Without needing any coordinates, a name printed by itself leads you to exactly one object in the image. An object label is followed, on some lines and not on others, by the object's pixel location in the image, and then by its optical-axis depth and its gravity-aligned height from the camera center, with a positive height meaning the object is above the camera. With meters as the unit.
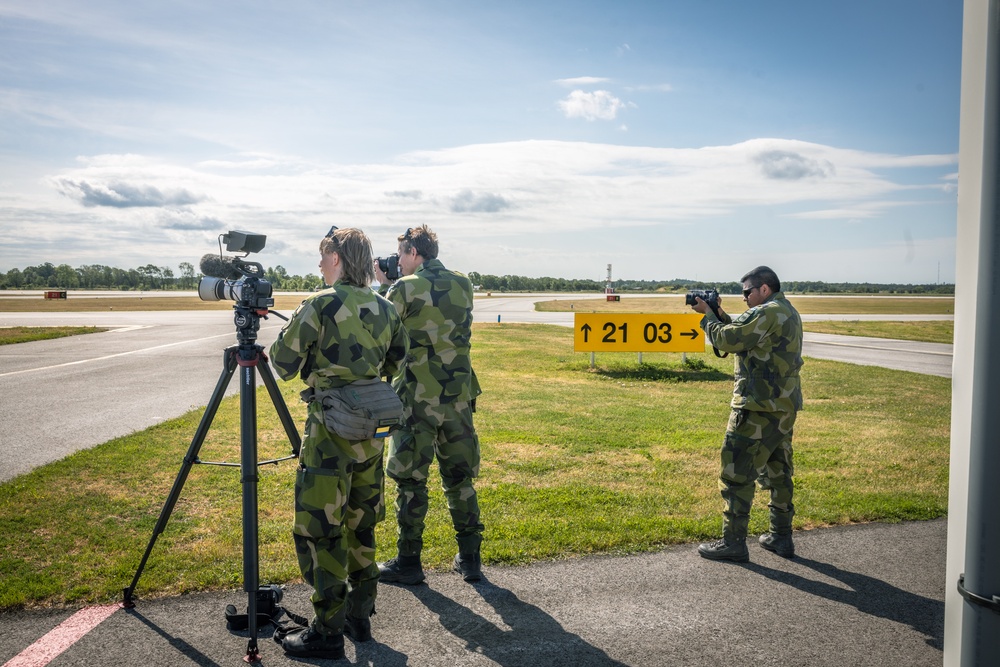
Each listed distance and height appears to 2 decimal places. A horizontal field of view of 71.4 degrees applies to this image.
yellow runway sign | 15.78 -0.74
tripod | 3.89 -0.71
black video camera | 3.93 +0.12
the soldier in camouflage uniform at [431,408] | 4.82 -0.76
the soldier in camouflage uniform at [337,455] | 3.64 -0.83
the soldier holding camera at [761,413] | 5.30 -0.87
